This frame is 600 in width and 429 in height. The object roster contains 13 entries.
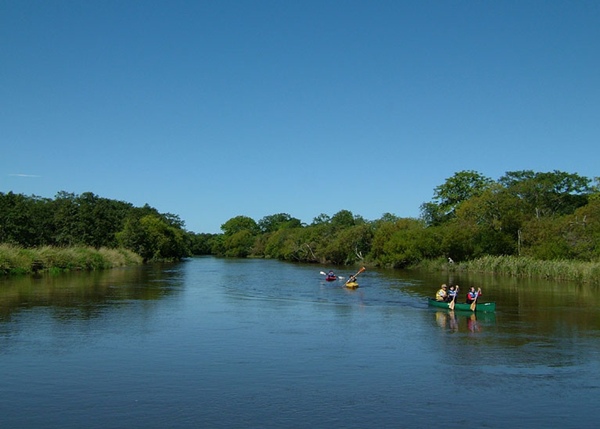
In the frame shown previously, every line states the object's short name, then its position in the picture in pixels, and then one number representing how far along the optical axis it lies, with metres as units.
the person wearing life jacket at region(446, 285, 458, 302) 32.50
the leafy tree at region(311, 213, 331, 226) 155.16
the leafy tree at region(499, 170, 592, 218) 81.88
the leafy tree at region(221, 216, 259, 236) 189.00
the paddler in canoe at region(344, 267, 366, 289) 45.64
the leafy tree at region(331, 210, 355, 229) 133.21
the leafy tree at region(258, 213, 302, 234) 189.50
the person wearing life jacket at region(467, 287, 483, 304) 30.53
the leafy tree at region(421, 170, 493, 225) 100.88
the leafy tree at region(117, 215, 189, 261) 98.56
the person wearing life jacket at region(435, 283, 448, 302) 33.18
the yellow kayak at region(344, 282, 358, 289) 45.61
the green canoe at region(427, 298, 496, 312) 30.13
